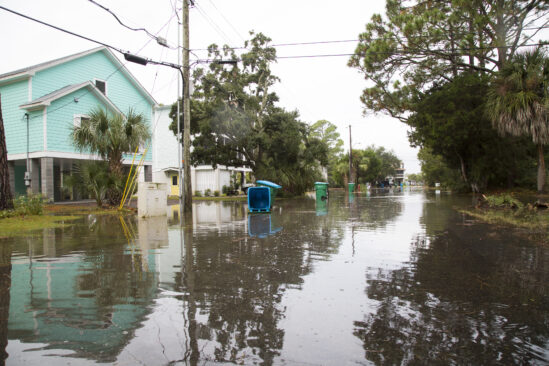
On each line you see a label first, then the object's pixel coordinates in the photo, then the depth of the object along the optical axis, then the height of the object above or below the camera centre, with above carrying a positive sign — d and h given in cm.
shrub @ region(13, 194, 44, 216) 1338 -30
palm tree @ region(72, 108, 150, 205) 1708 +260
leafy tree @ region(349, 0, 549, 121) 2108 +886
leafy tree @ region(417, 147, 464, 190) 4074 +228
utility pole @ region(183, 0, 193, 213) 1579 +354
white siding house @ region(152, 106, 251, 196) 3575 +223
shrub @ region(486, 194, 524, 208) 1441 -77
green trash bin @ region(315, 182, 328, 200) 2493 -15
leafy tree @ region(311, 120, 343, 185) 7874 +1107
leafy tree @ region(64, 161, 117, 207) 1694 +68
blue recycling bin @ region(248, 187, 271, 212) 1649 -42
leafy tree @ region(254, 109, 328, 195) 2709 +273
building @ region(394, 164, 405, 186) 18572 +687
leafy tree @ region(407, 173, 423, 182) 17310 +409
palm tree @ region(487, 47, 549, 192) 2045 +471
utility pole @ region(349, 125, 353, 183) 5303 +534
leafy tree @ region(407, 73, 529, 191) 2534 +349
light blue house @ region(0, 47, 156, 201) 2153 +506
